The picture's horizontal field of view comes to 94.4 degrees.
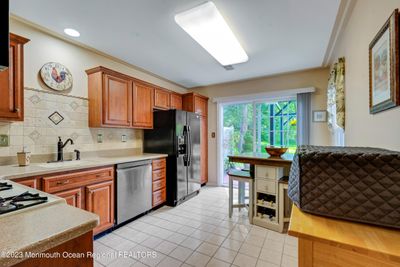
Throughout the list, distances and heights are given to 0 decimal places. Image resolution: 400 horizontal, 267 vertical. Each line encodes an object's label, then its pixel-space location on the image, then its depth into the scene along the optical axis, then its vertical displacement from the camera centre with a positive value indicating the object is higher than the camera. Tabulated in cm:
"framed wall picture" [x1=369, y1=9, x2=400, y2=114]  100 +41
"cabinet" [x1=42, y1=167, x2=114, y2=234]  189 -62
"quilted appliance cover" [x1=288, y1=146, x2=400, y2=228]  67 -21
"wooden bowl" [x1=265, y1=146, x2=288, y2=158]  248 -24
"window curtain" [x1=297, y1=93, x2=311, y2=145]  359 +29
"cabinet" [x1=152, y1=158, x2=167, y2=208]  309 -82
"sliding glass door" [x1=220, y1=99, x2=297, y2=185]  394 +15
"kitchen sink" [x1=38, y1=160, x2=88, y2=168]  202 -35
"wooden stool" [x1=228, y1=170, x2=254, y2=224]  259 -76
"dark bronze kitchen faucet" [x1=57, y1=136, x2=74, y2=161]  239 -21
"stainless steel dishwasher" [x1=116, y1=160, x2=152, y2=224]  251 -81
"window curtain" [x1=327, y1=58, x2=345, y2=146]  215 +42
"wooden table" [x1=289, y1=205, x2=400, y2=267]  59 -37
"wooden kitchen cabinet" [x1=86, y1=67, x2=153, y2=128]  267 +53
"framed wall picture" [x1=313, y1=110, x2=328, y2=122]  350 +33
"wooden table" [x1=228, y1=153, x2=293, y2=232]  228 -63
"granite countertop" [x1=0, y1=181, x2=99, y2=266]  57 -34
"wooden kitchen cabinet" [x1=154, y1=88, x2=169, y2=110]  359 +70
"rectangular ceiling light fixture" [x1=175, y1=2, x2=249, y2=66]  193 +124
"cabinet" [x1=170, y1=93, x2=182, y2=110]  400 +72
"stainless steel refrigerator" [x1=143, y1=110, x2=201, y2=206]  330 -26
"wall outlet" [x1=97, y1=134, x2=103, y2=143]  292 -7
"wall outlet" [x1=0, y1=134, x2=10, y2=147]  198 -6
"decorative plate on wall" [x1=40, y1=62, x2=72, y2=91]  233 +76
